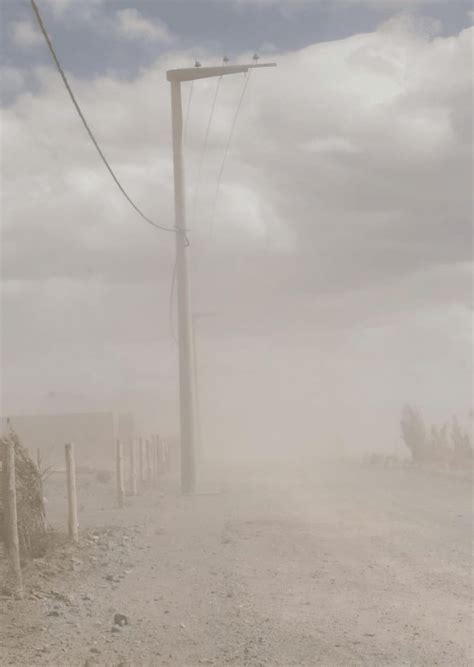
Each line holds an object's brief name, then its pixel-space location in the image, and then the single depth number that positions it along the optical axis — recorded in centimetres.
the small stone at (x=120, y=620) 932
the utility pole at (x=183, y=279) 2556
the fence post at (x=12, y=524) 1048
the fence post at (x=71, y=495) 1400
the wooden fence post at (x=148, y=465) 3054
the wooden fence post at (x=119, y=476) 2127
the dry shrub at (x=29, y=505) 1235
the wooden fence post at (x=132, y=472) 2498
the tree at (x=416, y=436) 3681
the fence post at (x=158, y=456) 3523
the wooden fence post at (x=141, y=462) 2865
